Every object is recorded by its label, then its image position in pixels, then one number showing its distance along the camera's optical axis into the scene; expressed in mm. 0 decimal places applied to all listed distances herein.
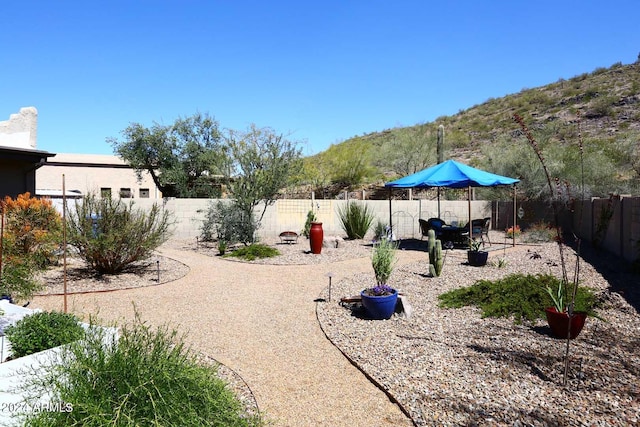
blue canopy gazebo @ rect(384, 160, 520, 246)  13008
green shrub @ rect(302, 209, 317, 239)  16619
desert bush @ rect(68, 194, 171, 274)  8586
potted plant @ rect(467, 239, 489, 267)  9984
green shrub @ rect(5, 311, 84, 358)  3807
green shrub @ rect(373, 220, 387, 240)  16484
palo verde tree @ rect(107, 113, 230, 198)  22938
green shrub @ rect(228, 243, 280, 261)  12094
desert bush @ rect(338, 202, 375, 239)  16203
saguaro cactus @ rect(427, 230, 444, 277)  8875
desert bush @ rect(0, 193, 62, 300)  8332
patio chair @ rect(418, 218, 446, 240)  14047
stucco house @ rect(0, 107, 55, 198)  12805
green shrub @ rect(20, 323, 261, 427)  2527
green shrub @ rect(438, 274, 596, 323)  6020
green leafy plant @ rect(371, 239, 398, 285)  6770
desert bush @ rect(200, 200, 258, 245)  14094
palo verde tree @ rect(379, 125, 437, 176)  28938
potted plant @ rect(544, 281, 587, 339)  5023
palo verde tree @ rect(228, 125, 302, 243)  13922
